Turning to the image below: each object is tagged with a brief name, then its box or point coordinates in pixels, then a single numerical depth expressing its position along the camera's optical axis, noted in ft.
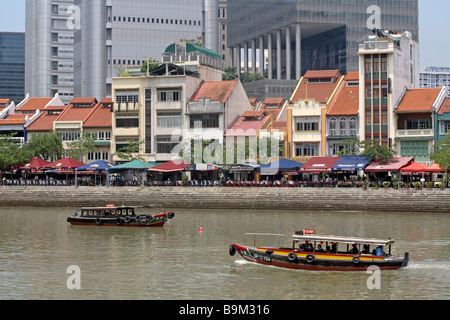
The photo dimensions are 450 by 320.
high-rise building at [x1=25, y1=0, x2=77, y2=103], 597.69
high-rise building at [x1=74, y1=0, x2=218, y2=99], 606.55
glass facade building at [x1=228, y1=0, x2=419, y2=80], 561.84
